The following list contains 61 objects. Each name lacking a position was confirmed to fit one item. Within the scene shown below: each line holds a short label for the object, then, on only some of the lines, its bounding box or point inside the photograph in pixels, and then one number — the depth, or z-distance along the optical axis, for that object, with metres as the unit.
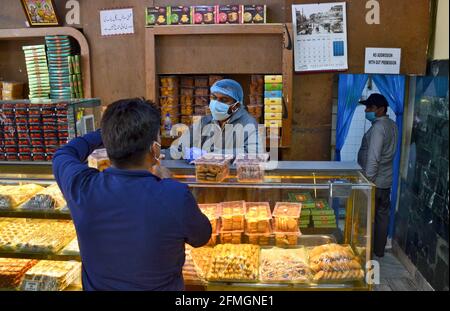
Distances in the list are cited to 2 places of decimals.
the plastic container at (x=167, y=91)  4.40
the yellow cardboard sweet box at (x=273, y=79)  4.12
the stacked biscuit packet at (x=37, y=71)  4.59
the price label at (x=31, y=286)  2.42
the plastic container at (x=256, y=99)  4.35
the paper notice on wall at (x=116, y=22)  4.56
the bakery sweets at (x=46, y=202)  2.54
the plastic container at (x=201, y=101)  4.45
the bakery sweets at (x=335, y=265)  2.26
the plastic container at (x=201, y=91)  4.46
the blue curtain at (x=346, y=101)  4.59
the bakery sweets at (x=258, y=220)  2.51
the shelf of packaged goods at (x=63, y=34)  4.58
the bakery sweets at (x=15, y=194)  2.58
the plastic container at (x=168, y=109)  4.39
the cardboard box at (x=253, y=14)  4.07
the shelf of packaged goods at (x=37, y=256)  2.50
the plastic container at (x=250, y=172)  2.35
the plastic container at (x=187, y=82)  4.51
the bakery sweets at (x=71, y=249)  2.50
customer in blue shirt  1.56
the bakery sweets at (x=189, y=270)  2.34
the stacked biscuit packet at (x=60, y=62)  4.57
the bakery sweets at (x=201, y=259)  2.35
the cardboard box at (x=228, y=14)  4.09
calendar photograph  4.14
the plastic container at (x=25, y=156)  2.69
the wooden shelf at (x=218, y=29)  4.03
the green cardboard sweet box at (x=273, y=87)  4.13
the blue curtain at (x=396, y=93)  4.63
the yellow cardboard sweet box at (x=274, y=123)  4.18
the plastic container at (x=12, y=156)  2.71
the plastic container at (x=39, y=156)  2.69
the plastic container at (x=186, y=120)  4.48
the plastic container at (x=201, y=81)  4.47
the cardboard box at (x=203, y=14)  4.14
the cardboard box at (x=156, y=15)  4.18
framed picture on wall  4.52
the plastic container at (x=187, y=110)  4.48
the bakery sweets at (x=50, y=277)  2.41
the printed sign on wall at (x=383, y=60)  4.15
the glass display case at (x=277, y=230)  2.28
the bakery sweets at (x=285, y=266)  2.29
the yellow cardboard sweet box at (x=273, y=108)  4.14
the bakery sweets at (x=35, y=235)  2.54
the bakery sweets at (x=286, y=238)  2.50
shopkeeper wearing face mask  3.43
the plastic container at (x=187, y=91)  4.49
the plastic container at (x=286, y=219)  2.51
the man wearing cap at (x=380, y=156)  4.46
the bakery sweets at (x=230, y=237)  2.54
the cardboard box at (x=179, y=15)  4.16
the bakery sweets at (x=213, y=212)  2.50
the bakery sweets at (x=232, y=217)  2.51
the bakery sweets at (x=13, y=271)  2.49
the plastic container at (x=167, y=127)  4.43
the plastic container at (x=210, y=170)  2.32
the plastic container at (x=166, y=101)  4.40
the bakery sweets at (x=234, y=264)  2.30
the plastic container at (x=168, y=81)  4.39
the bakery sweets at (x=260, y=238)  2.53
